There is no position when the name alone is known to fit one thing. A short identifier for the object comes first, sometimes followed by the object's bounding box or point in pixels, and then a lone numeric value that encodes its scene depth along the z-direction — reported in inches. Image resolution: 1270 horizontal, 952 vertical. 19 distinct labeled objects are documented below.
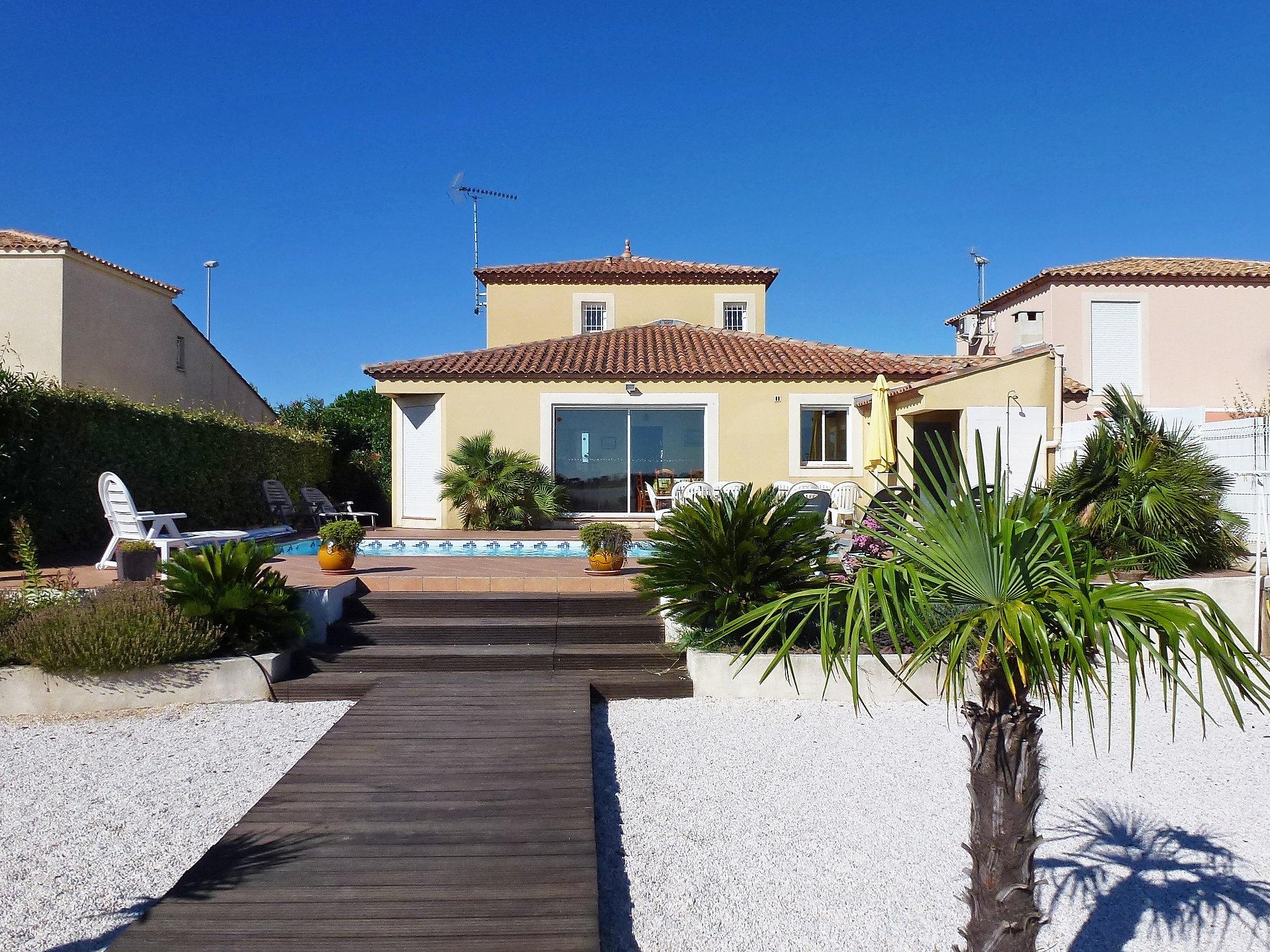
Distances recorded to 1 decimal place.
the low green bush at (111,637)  257.8
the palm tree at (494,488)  644.7
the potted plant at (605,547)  371.9
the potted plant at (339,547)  362.6
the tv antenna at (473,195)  1101.7
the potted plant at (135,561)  343.9
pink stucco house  964.0
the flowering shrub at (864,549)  236.1
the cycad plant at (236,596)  275.7
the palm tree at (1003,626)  87.3
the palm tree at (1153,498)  377.1
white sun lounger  379.6
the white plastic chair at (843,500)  581.9
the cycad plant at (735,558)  282.5
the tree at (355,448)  947.3
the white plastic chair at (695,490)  505.4
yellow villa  675.4
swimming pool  517.3
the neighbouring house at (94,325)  779.4
